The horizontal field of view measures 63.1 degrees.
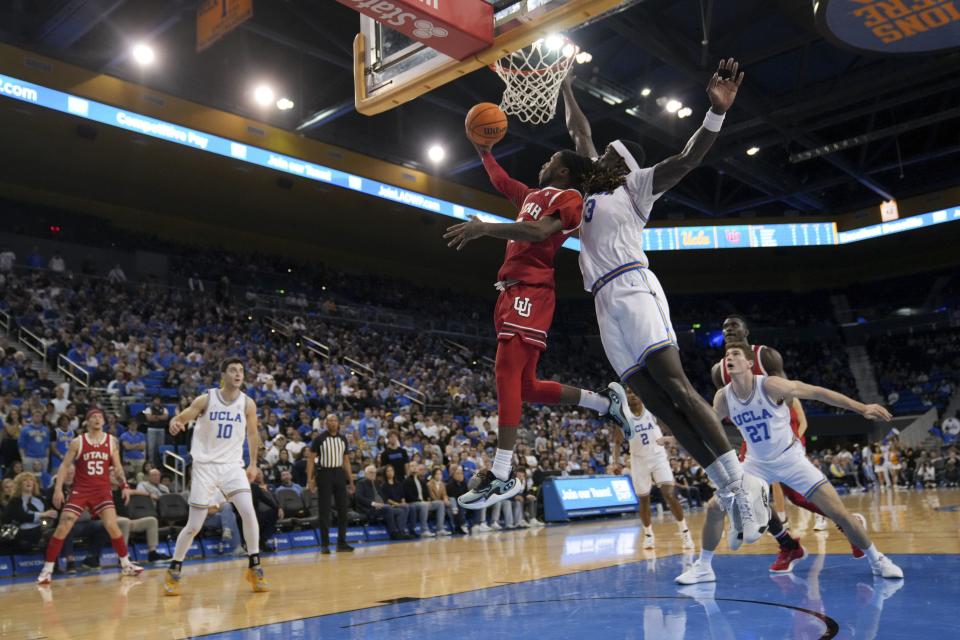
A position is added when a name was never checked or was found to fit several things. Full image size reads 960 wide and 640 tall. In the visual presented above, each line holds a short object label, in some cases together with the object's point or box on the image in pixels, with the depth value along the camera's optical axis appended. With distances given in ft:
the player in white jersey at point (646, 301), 13.41
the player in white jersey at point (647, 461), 30.68
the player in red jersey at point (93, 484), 27.76
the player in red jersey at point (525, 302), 14.15
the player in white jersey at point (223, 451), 23.17
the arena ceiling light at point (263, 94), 57.41
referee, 35.60
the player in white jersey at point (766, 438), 18.01
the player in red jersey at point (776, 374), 19.17
